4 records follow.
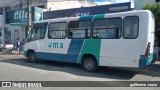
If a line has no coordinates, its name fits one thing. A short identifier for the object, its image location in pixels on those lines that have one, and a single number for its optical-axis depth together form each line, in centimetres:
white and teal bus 927
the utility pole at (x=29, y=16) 2050
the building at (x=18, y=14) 2584
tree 1346
